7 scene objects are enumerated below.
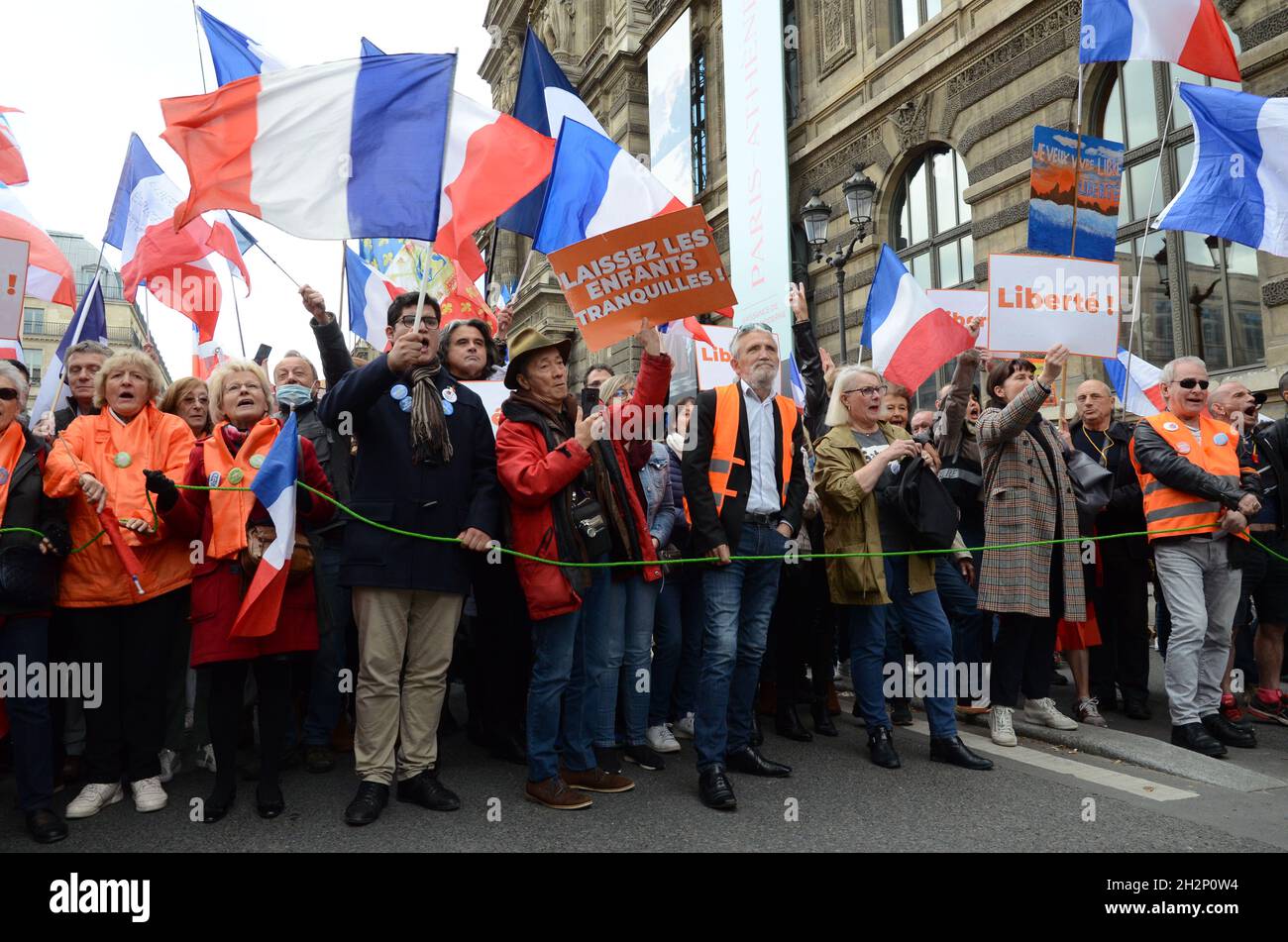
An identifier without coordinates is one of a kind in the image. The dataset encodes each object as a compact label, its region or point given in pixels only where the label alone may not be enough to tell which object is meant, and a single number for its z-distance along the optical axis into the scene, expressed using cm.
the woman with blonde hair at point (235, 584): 401
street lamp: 1219
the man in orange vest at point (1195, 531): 522
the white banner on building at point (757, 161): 1734
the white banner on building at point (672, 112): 2045
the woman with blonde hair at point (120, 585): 409
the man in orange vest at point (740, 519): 439
